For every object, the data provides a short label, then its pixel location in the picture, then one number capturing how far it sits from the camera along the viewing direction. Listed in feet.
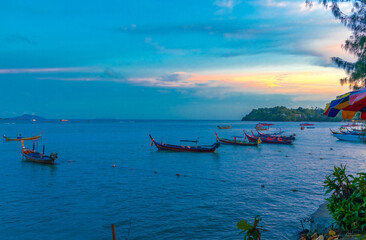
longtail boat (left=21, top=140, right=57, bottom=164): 90.68
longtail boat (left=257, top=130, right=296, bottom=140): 173.88
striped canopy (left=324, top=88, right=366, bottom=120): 19.90
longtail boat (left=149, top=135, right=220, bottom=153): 123.44
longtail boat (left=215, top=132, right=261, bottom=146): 152.35
